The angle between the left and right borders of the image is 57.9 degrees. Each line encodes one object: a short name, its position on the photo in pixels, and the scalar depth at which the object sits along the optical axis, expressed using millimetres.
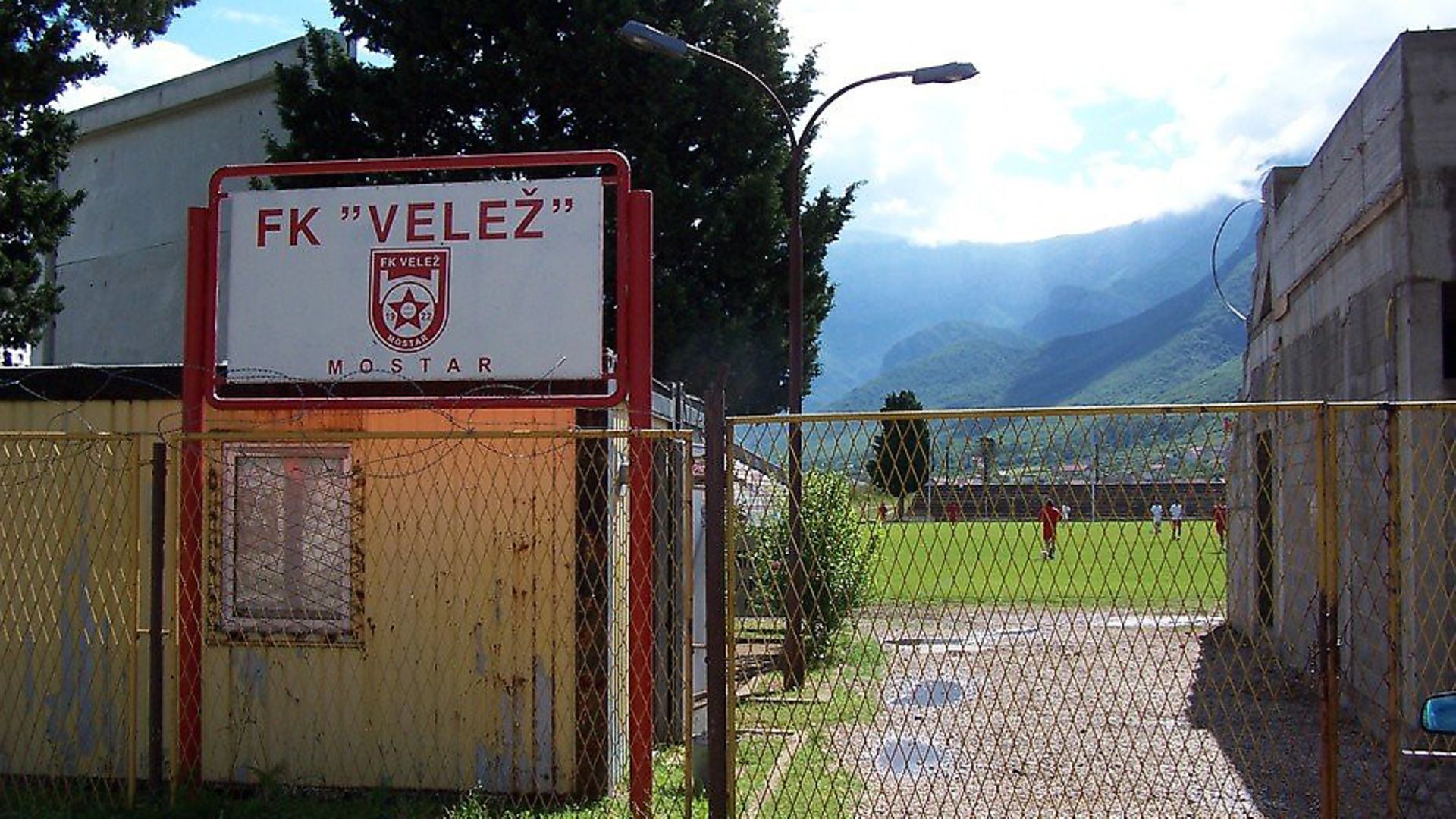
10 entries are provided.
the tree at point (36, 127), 17688
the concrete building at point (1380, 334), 8586
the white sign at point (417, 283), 6770
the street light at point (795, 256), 12016
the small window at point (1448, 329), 8805
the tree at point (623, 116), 22016
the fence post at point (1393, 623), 4996
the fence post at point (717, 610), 5664
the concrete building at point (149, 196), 23172
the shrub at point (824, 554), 13203
